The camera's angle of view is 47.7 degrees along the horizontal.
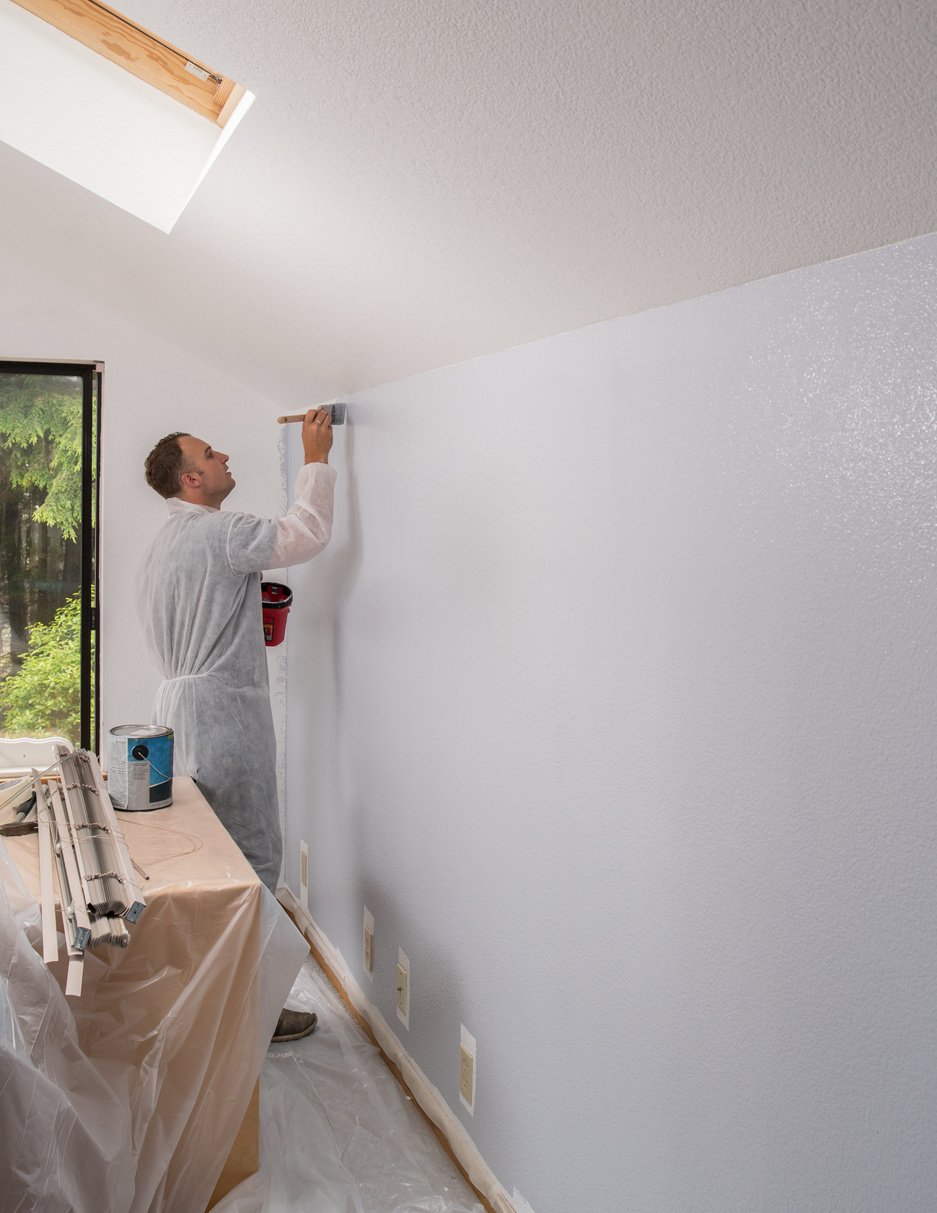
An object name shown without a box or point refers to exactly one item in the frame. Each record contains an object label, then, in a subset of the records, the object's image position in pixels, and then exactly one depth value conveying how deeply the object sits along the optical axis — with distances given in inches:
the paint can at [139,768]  84.9
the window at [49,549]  132.2
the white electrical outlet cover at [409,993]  93.3
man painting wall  103.9
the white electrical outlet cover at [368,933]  104.4
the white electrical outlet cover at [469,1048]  78.5
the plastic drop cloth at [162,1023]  53.9
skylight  71.3
